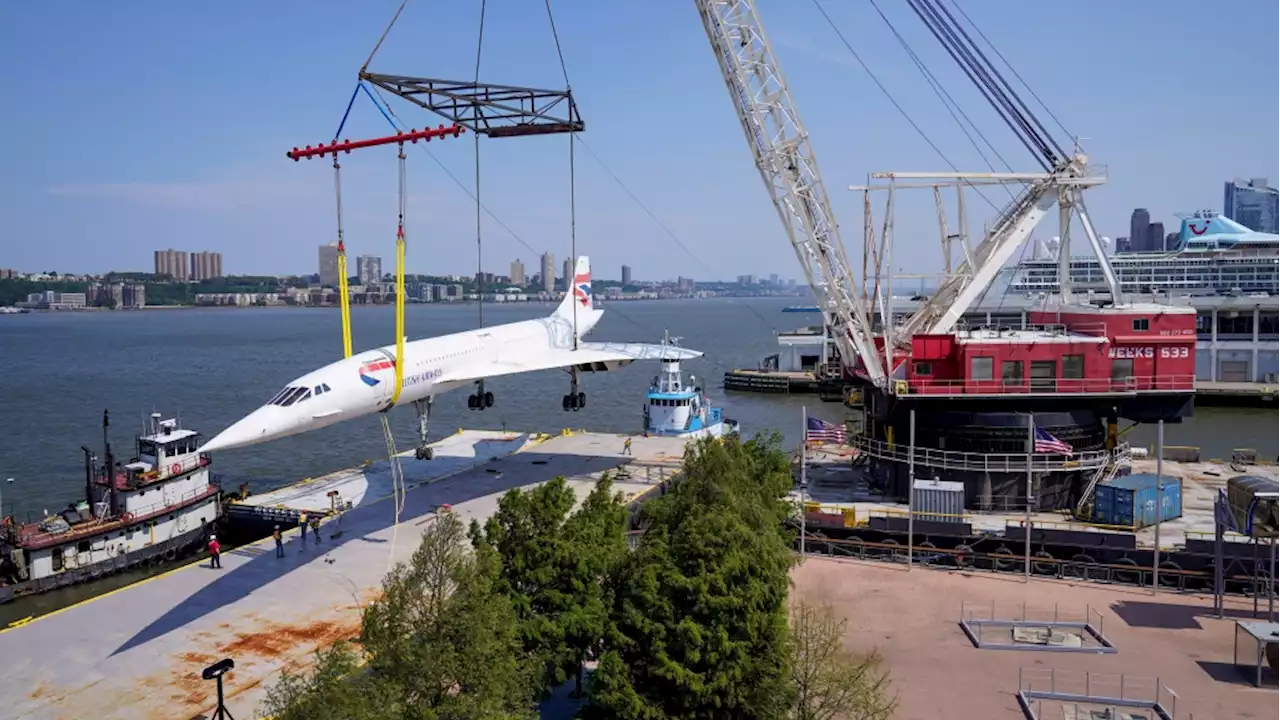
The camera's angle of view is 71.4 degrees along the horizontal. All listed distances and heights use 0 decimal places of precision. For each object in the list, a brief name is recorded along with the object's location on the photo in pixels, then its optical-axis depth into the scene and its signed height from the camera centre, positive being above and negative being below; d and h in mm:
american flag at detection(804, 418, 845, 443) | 37156 -5376
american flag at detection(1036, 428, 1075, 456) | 31734 -5082
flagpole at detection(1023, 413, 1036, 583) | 27100 -6218
